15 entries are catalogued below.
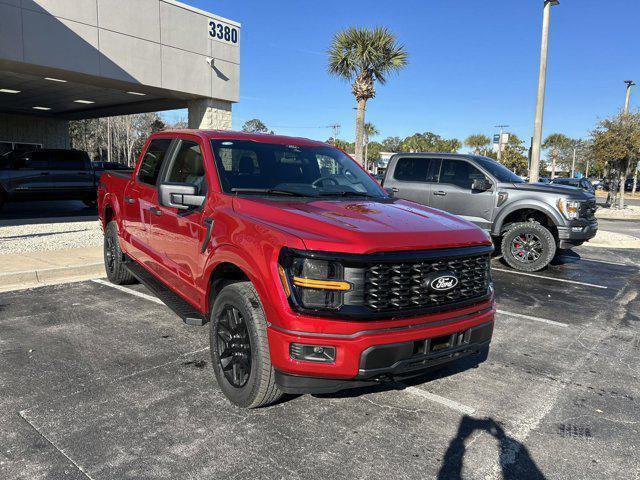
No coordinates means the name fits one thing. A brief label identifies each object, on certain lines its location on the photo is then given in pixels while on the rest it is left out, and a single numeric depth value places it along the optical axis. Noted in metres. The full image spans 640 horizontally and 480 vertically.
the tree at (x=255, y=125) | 108.56
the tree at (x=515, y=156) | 65.88
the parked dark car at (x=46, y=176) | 14.10
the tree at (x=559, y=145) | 89.38
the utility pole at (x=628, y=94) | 25.13
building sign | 14.93
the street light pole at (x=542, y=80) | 14.20
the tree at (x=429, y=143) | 92.19
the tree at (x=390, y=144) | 124.21
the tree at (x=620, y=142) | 22.66
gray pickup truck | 8.50
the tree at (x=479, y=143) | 84.88
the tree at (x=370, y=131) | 93.76
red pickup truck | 2.78
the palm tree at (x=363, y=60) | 21.05
